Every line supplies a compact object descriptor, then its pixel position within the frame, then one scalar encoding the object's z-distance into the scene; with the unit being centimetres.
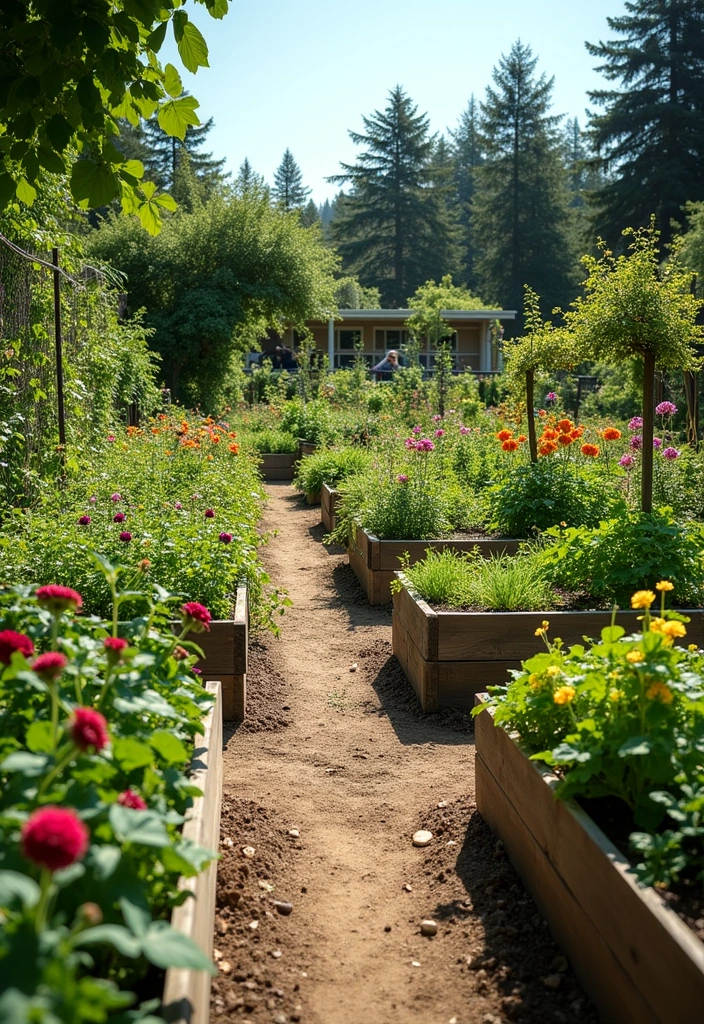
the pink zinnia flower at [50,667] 162
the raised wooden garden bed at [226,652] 438
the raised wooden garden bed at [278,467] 1552
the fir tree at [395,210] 4997
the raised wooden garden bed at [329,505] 952
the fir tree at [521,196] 4641
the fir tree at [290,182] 6900
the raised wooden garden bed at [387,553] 667
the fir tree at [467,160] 6230
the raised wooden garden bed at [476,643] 470
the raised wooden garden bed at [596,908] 181
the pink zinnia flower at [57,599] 188
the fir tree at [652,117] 3416
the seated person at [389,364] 2302
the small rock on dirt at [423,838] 346
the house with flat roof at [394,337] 3444
